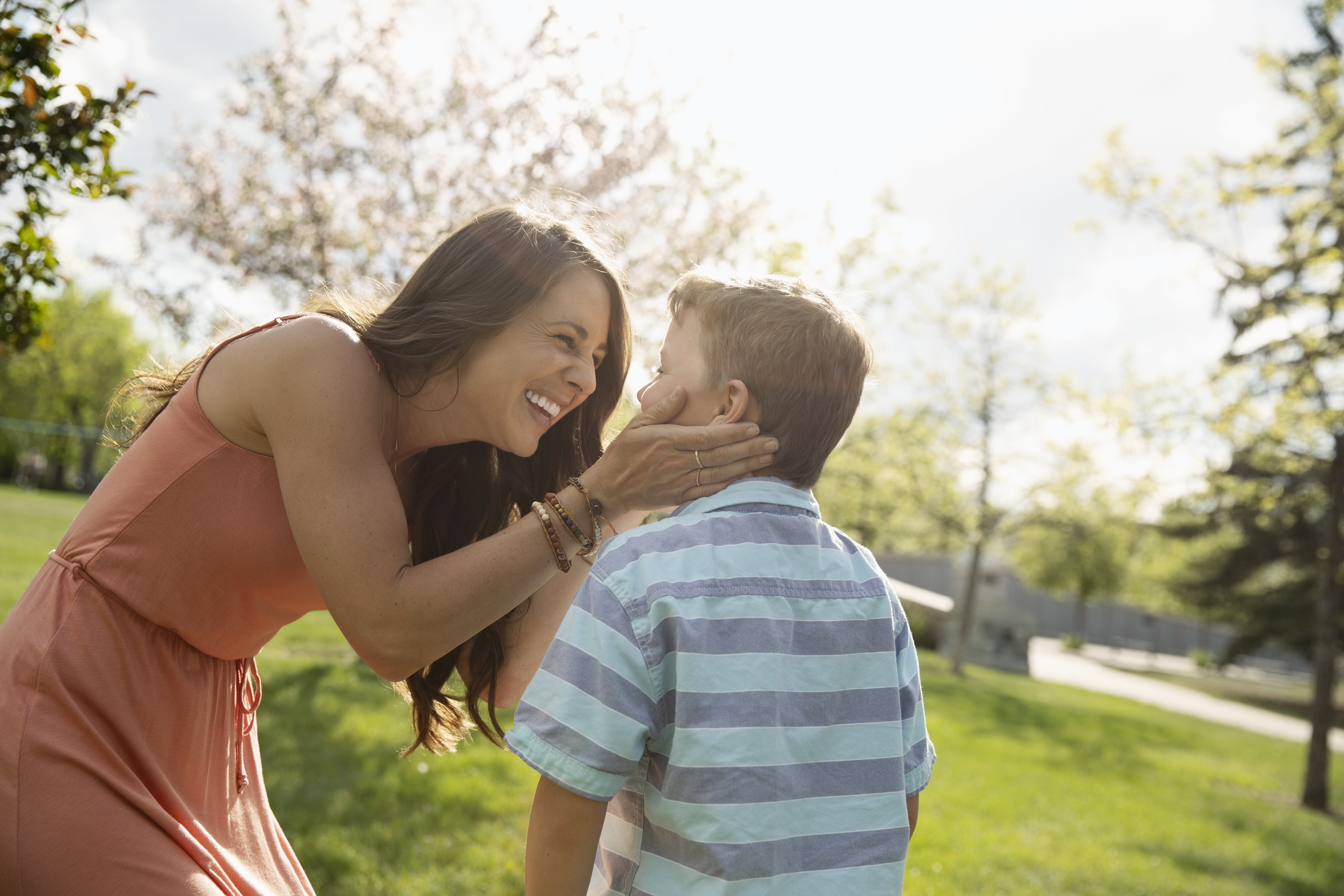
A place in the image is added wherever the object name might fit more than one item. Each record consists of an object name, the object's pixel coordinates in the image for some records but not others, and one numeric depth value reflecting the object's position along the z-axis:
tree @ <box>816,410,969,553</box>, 19.30
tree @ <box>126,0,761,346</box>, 11.59
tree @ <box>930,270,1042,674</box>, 21.55
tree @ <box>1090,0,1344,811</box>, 10.27
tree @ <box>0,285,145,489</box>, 45.44
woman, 1.71
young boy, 1.52
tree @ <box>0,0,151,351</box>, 3.40
